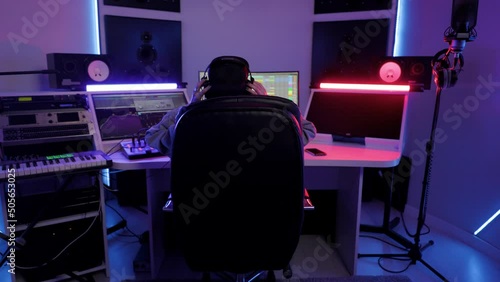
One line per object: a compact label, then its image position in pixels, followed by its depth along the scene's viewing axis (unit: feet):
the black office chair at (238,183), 3.99
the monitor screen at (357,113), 7.75
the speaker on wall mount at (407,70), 8.91
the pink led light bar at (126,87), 8.37
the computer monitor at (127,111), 7.73
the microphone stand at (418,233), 7.45
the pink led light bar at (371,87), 7.77
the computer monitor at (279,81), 8.95
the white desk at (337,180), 6.76
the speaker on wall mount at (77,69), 8.74
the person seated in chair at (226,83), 6.11
